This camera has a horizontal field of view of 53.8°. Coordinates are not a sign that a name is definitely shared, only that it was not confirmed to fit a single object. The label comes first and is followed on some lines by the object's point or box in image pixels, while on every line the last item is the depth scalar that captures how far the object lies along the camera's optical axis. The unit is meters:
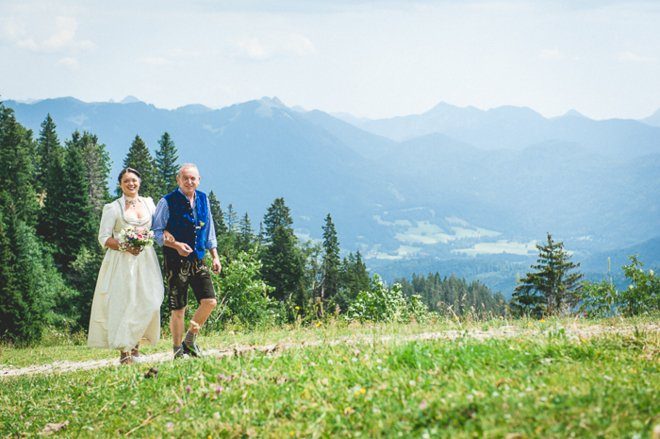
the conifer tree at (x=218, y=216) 83.00
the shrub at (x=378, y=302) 21.06
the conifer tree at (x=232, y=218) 122.03
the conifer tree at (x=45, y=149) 80.50
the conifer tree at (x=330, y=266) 90.44
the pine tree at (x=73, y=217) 69.38
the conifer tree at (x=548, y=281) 65.50
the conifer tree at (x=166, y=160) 82.75
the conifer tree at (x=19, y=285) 50.50
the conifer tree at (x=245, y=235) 94.41
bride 10.38
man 9.89
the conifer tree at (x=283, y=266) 75.56
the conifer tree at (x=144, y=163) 69.12
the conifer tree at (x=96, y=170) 79.31
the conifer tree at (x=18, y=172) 66.69
